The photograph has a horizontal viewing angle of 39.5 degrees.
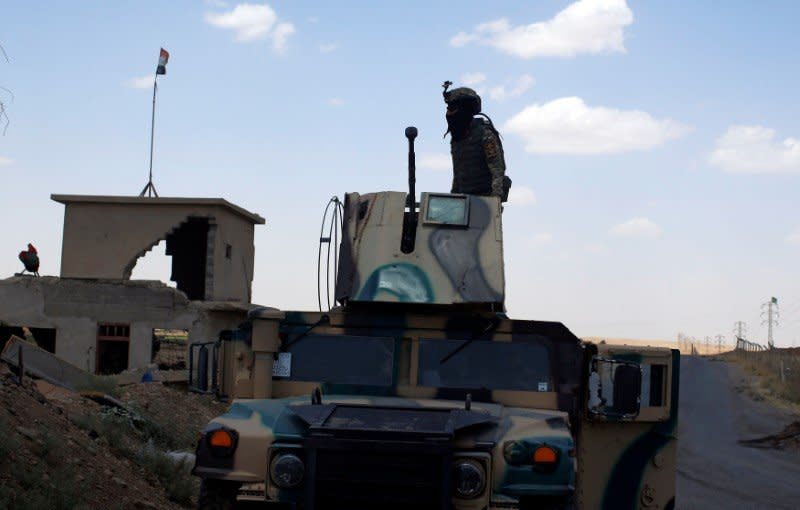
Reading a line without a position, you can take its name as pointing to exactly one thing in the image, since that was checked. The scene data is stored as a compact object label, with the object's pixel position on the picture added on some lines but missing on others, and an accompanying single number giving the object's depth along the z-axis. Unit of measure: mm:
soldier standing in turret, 9867
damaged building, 27859
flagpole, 31203
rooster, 29234
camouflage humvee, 6156
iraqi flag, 33031
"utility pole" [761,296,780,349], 87438
